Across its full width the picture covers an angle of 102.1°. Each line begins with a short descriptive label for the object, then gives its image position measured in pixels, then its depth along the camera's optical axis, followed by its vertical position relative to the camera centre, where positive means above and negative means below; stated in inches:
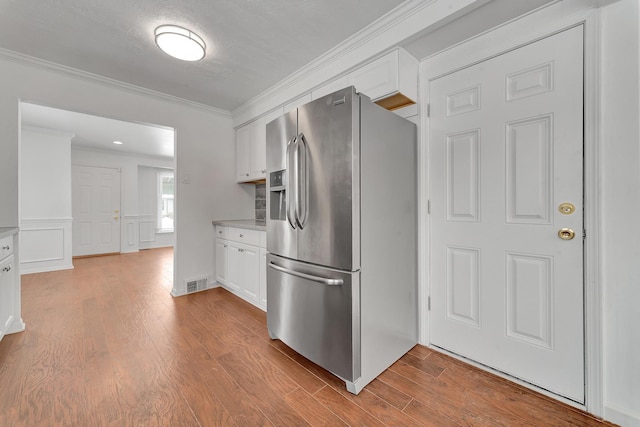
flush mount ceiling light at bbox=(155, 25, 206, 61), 75.7 +51.5
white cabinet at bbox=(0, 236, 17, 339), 77.3 -22.9
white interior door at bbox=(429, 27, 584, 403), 56.9 -0.3
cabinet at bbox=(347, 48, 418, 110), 73.5 +39.5
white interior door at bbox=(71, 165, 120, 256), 224.1 +2.3
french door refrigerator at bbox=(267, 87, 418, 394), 59.8 -5.9
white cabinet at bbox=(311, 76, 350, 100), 87.3 +44.9
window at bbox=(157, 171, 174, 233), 285.4 +11.9
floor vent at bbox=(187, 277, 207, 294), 130.2 -37.3
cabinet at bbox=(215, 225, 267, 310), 106.7 -23.0
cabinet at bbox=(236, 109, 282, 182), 127.0 +32.9
